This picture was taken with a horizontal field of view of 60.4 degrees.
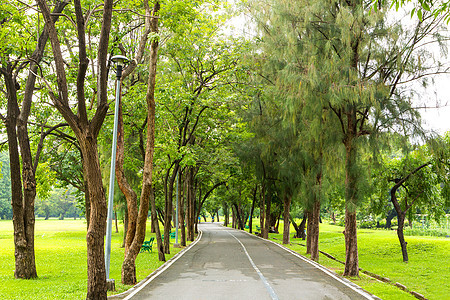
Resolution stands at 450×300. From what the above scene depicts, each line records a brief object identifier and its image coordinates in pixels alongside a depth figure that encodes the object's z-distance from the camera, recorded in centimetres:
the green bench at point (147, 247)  2249
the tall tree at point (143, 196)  1177
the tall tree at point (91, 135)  849
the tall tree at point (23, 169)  1251
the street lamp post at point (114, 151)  1090
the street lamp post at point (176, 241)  2526
